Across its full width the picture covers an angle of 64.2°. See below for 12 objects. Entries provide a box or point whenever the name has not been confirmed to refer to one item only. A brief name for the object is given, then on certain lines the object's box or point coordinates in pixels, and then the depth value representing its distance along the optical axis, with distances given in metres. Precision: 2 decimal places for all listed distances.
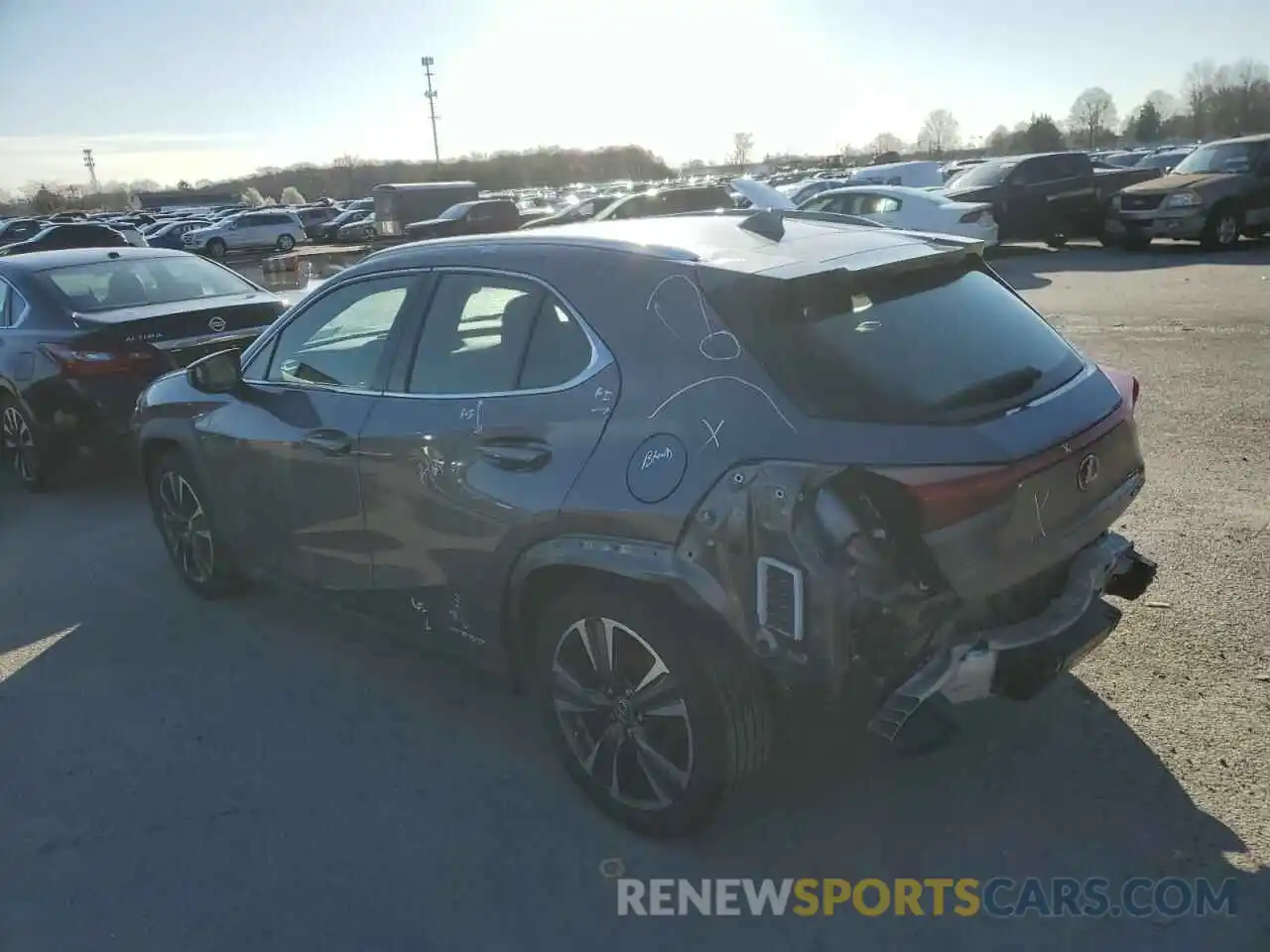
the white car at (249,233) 39.25
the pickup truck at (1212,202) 16.92
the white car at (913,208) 16.41
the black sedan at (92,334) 6.84
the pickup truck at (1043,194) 19.05
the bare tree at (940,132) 150.25
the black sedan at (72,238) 25.89
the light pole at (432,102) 97.86
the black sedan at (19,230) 34.91
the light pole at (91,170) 133.12
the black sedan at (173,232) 40.31
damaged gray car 2.66
